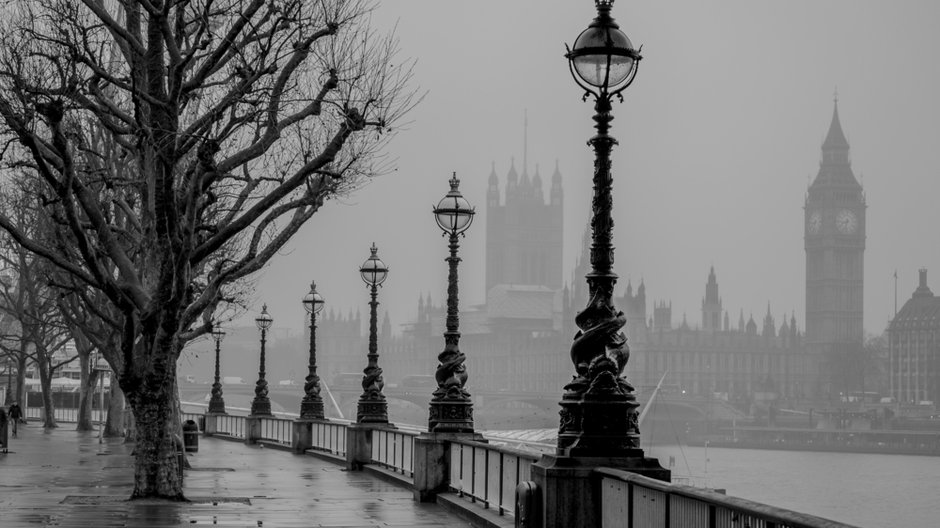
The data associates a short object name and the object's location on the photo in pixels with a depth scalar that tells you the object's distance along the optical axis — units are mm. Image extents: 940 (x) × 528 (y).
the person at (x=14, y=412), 55628
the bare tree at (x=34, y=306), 46031
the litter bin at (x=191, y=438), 40219
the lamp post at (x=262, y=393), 52562
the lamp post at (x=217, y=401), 62469
